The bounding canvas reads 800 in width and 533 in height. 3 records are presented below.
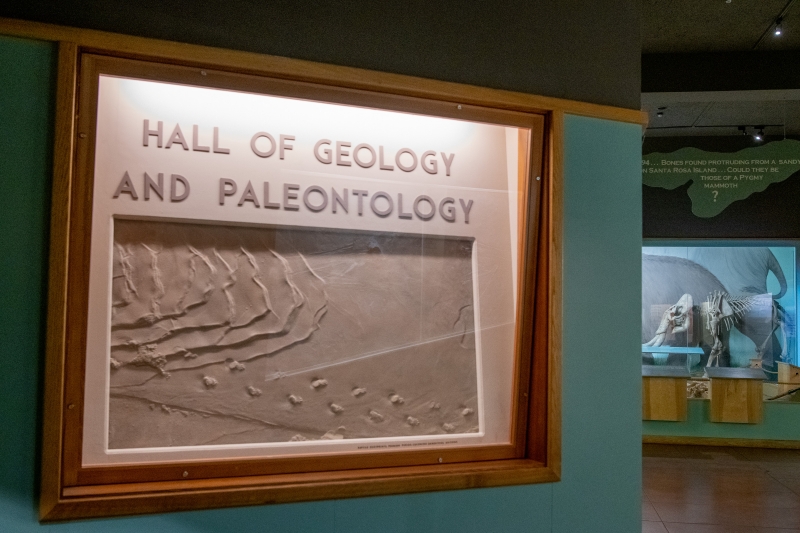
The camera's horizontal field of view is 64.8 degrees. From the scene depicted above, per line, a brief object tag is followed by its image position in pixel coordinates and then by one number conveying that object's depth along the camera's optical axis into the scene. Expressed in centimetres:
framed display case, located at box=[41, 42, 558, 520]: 169
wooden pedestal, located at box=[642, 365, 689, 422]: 690
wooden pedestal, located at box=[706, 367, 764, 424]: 681
